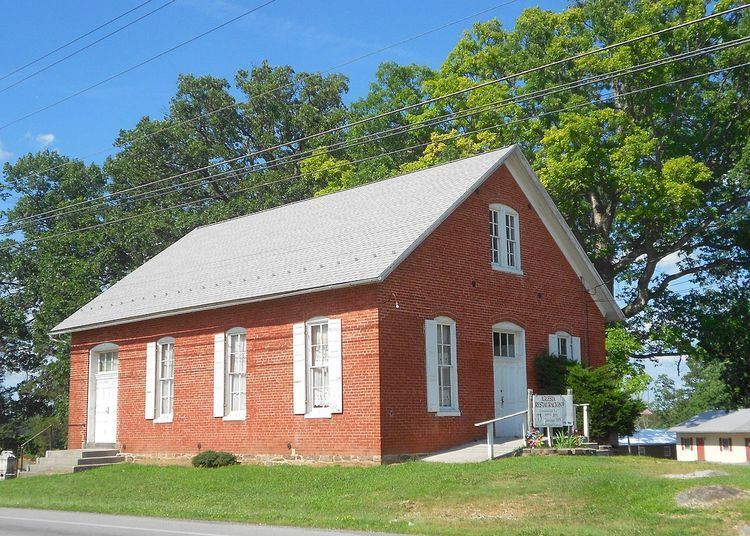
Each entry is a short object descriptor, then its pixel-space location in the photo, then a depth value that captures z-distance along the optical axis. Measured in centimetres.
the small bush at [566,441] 2014
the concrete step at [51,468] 2477
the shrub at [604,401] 2236
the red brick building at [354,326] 2031
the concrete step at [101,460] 2502
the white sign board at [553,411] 2059
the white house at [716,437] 5112
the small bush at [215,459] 2222
